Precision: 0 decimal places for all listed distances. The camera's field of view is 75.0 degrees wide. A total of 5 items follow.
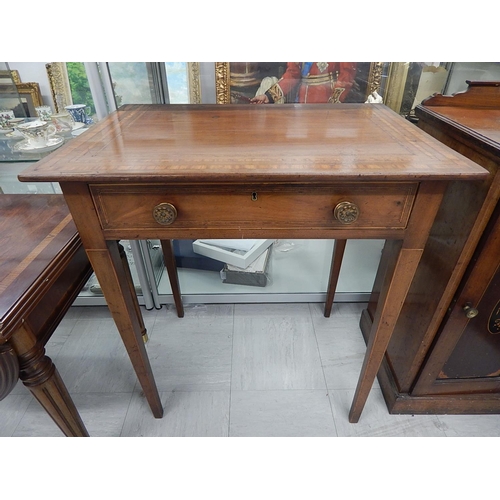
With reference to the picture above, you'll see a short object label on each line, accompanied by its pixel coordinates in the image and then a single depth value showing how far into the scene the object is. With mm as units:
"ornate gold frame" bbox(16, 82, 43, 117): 1047
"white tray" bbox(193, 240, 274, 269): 1349
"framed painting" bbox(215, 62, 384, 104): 997
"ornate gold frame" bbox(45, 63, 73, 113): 1015
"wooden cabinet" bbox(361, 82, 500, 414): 663
